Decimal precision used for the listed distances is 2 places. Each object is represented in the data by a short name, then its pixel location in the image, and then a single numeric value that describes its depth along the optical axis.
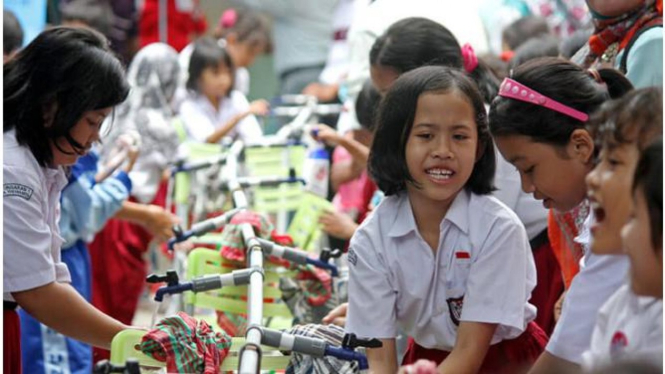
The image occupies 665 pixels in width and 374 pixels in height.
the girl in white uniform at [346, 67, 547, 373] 5.47
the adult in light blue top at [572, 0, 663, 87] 6.47
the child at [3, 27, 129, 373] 5.98
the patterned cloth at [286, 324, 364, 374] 4.92
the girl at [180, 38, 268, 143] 13.93
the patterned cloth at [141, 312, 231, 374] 4.98
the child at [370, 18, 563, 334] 6.82
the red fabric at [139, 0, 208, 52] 18.81
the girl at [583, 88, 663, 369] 3.75
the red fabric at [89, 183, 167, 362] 11.07
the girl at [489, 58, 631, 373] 5.31
